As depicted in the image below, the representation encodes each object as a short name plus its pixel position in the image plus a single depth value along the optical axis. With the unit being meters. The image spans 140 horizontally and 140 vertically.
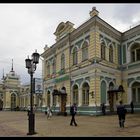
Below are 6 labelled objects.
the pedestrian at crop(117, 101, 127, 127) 9.02
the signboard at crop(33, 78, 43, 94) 25.38
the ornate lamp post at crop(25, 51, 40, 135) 7.83
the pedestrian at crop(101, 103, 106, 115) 15.21
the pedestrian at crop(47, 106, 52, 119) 14.93
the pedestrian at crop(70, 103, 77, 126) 10.34
